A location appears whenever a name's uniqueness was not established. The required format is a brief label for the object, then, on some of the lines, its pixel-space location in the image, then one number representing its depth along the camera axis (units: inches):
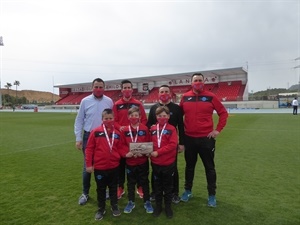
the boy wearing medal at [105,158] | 138.5
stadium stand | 1544.9
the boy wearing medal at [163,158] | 139.3
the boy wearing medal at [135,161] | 143.3
